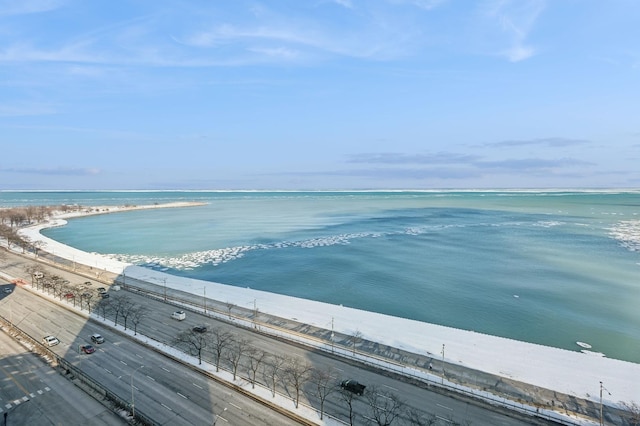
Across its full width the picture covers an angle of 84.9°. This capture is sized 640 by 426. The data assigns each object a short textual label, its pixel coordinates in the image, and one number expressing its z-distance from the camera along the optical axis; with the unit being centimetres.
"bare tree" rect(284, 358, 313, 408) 3359
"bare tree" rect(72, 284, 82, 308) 5830
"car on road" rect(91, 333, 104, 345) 4459
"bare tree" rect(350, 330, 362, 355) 4636
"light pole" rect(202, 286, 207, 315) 5778
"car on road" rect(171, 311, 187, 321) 5262
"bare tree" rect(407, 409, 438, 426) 2982
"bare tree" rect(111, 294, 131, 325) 5202
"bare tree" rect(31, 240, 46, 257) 10075
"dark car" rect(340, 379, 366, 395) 3397
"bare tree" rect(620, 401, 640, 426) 3203
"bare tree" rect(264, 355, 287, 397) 3568
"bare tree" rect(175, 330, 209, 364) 4242
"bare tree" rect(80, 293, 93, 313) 5650
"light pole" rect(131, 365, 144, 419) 3087
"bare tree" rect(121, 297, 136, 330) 5017
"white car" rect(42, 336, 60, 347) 4400
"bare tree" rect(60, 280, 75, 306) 6231
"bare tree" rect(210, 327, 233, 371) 3967
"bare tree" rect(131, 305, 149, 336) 4901
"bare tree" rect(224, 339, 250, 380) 3804
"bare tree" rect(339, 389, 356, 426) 3113
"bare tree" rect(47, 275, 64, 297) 6319
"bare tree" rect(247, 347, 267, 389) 3644
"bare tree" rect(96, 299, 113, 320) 5347
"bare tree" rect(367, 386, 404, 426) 3020
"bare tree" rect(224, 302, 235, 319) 5740
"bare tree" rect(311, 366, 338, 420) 3430
